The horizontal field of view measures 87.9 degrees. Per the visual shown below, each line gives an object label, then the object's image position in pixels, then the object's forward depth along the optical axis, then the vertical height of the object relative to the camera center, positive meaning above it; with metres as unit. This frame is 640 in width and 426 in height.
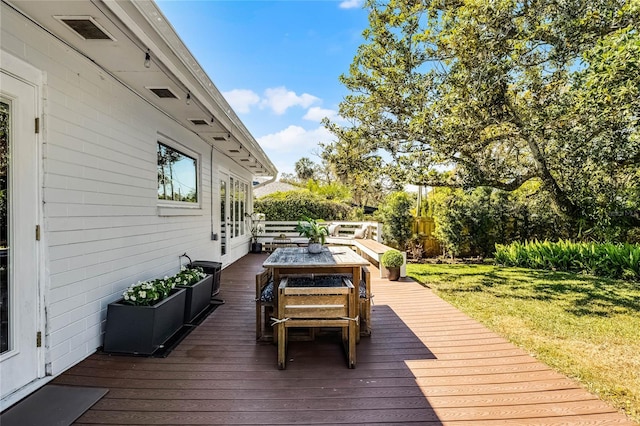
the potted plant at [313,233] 3.89 -0.24
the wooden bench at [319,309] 2.71 -0.79
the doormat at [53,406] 1.96 -1.21
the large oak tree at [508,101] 4.65 +1.83
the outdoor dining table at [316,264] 3.19 -0.50
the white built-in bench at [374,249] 6.52 -0.87
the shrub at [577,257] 6.58 -1.08
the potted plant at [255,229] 10.38 -0.51
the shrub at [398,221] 10.51 -0.30
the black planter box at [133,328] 2.94 -1.02
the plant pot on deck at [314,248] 3.91 -0.42
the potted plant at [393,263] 6.29 -0.97
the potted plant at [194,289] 3.71 -0.90
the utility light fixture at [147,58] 2.66 +1.28
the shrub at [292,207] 13.73 +0.23
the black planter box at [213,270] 4.72 -0.80
